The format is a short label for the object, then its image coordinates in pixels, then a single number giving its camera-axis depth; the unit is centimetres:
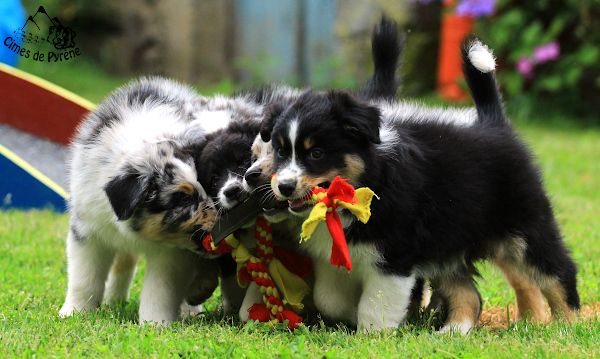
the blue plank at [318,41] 2587
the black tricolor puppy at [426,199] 816
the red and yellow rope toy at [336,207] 792
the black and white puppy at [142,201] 885
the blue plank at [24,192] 1386
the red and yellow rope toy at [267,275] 903
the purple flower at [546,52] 2352
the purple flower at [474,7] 2337
